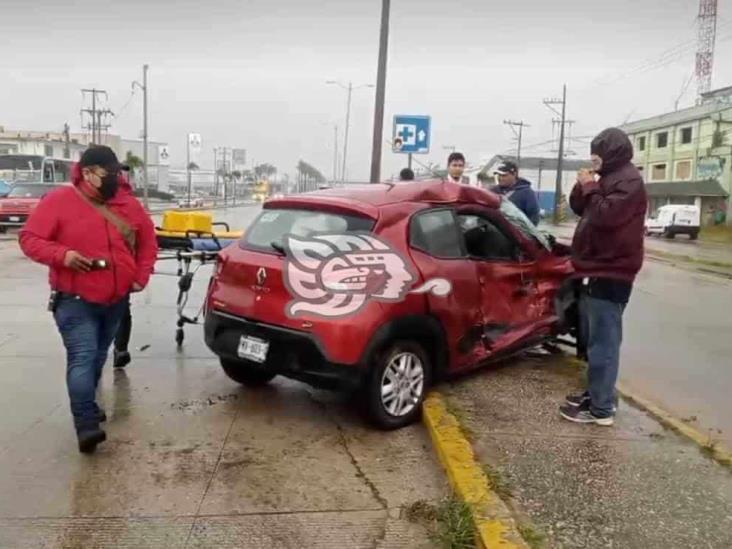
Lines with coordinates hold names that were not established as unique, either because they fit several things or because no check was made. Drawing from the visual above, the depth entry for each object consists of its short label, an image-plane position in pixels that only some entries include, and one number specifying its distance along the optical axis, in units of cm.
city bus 3422
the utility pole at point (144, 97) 4506
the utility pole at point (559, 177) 5629
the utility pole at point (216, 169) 9601
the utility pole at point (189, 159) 5163
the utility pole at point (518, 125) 8488
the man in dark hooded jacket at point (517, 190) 785
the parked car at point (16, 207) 2270
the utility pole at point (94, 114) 7438
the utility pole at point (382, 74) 1325
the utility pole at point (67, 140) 7352
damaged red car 456
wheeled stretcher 679
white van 3975
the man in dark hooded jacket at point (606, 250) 449
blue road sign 1346
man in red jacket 407
